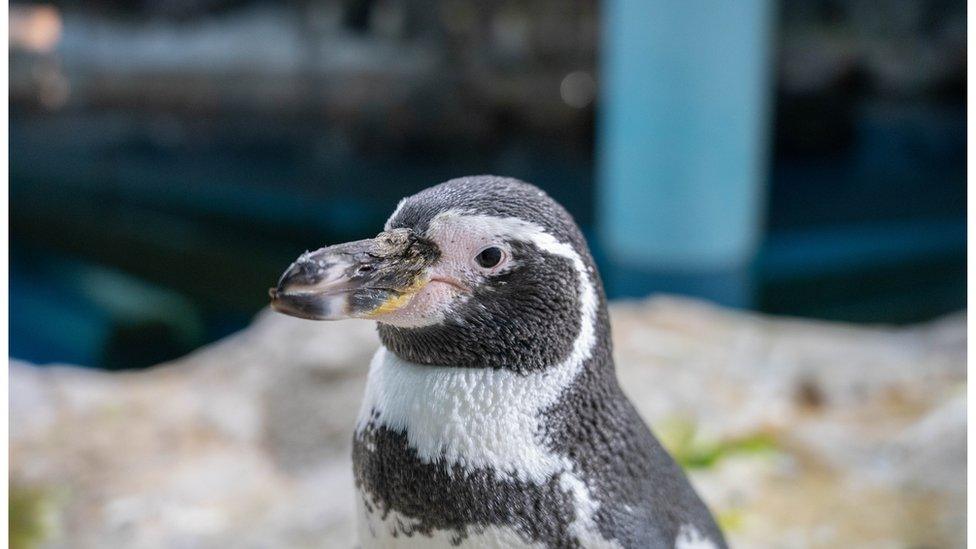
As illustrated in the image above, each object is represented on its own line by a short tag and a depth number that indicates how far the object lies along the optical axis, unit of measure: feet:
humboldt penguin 3.28
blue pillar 9.17
